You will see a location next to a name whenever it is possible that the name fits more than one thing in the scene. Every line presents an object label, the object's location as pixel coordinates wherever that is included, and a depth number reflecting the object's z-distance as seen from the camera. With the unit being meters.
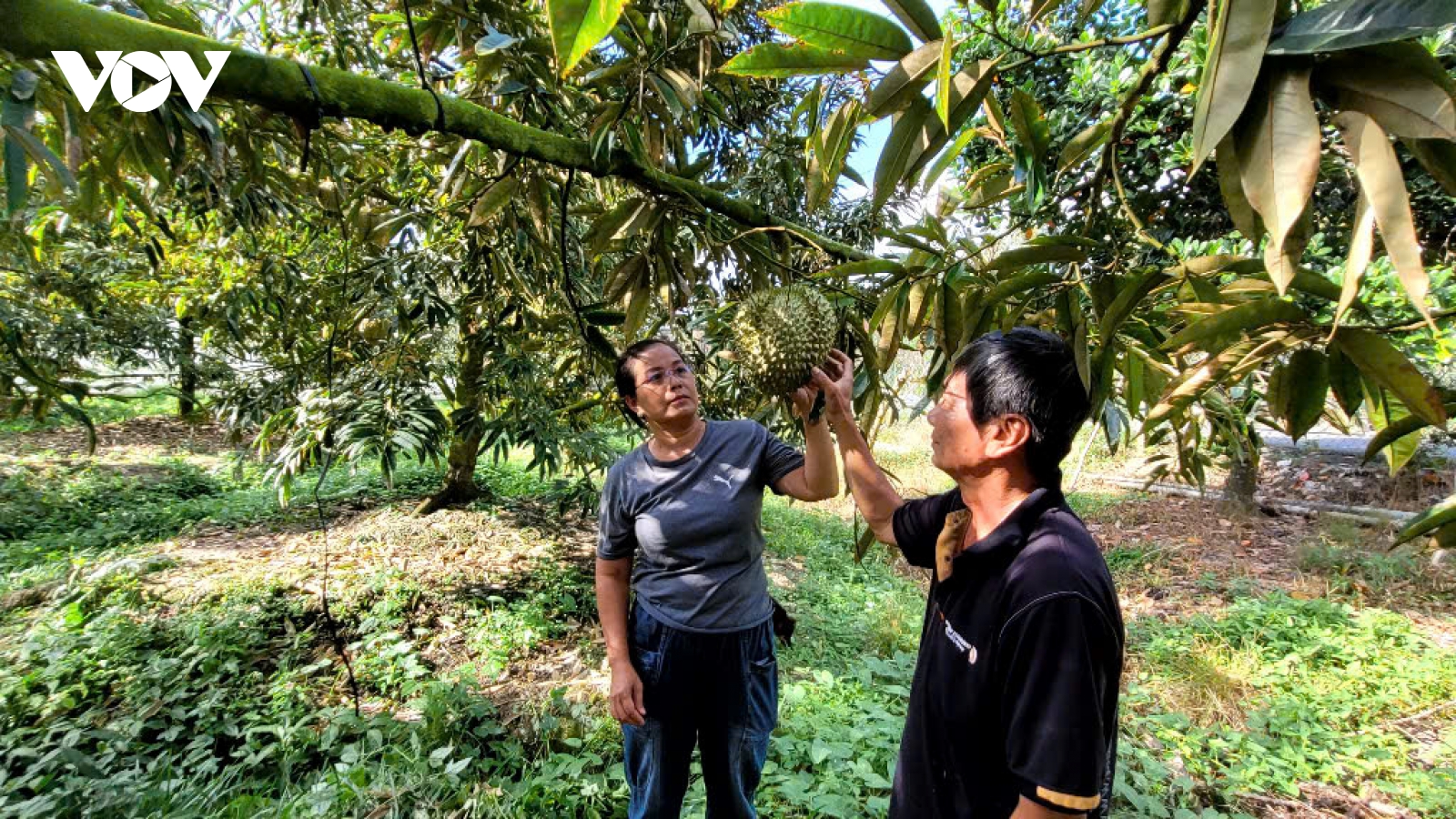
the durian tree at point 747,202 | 0.47
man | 0.74
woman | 1.51
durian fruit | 1.04
